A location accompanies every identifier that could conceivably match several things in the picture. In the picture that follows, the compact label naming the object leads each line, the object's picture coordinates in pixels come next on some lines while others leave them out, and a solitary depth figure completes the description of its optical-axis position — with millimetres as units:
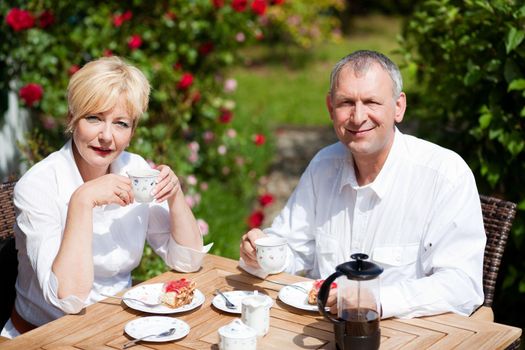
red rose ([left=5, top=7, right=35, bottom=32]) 4734
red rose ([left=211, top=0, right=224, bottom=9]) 5693
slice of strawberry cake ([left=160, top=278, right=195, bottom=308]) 2615
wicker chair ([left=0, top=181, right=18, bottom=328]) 3156
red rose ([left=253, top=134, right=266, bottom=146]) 6008
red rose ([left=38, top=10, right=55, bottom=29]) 5062
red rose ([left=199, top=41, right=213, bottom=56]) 5891
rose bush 5121
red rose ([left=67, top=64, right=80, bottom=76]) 5309
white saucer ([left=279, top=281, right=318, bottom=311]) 2625
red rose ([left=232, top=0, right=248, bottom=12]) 5637
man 2748
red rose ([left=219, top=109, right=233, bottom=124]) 6262
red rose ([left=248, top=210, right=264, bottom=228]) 4975
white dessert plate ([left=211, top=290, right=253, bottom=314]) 2612
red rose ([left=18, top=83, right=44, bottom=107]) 4816
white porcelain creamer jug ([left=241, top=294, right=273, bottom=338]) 2420
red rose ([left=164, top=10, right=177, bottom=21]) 5711
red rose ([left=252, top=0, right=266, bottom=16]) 5817
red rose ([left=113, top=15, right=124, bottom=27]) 5371
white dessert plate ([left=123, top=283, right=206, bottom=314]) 2588
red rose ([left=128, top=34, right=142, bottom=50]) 5344
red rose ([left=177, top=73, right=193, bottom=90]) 5684
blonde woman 2656
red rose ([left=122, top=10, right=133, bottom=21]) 5410
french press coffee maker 2258
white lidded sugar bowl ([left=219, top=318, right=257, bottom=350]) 2258
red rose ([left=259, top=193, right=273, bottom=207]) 5438
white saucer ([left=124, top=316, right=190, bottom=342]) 2398
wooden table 2381
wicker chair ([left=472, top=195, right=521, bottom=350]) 3109
